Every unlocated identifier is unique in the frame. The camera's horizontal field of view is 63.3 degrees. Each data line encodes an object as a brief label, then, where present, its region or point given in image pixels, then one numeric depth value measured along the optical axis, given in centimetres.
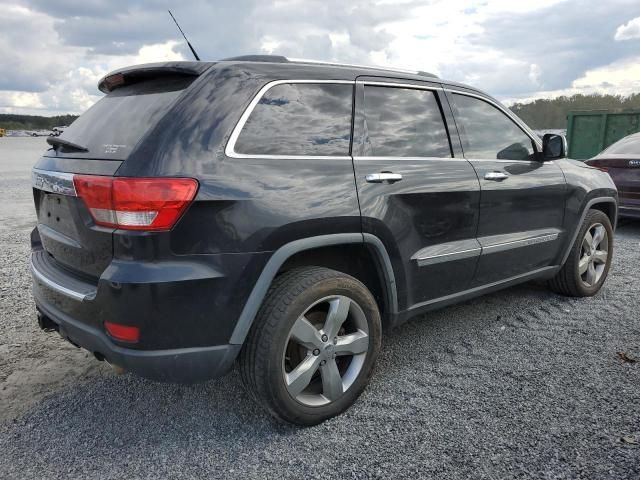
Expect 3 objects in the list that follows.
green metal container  1277
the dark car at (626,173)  720
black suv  221
